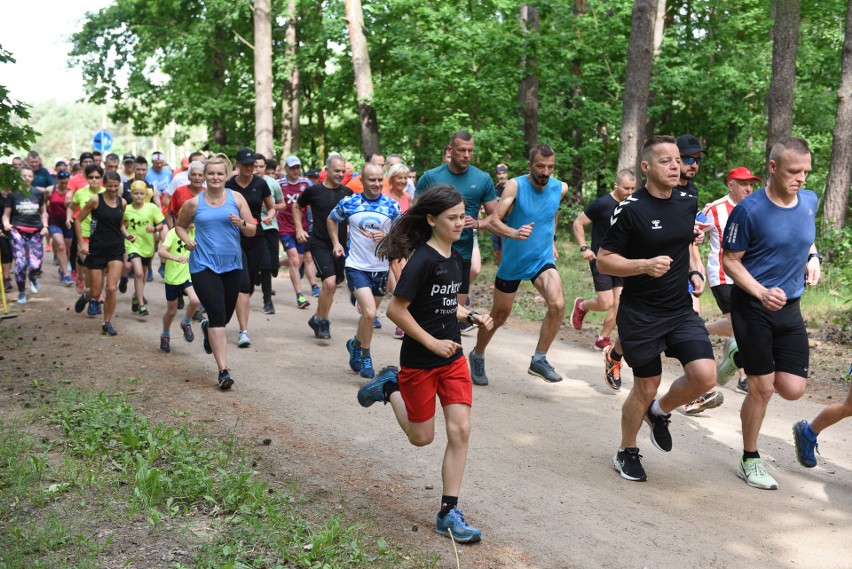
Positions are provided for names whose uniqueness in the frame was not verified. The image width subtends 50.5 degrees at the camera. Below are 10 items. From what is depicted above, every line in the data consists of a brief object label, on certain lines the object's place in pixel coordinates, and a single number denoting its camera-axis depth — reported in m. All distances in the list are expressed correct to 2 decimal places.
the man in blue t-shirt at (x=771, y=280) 6.00
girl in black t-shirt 5.09
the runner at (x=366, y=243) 9.36
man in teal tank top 8.59
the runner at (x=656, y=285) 5.90
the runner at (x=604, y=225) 9.95
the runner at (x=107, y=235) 11.77
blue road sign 30.97
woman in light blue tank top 8.69
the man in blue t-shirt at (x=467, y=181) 9.16
